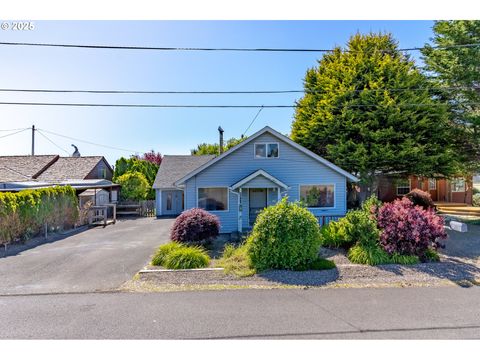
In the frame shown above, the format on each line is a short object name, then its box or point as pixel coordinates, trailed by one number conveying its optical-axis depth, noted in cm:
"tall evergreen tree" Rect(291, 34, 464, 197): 1516
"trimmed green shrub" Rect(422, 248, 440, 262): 814
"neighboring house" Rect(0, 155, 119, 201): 2316
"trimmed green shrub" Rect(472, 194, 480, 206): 2202
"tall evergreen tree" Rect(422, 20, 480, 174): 1412
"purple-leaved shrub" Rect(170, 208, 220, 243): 991
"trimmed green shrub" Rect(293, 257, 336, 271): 741
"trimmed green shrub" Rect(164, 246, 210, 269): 766
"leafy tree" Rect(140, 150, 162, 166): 3666
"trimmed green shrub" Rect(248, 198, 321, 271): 743
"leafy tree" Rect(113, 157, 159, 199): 2574
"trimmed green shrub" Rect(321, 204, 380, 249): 861
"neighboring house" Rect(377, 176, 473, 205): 2252
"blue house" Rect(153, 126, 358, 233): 1349
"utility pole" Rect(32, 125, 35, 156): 3436
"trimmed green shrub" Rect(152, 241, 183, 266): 810
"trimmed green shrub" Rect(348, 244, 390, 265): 785
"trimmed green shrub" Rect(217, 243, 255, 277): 723
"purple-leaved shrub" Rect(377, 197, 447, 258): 801
